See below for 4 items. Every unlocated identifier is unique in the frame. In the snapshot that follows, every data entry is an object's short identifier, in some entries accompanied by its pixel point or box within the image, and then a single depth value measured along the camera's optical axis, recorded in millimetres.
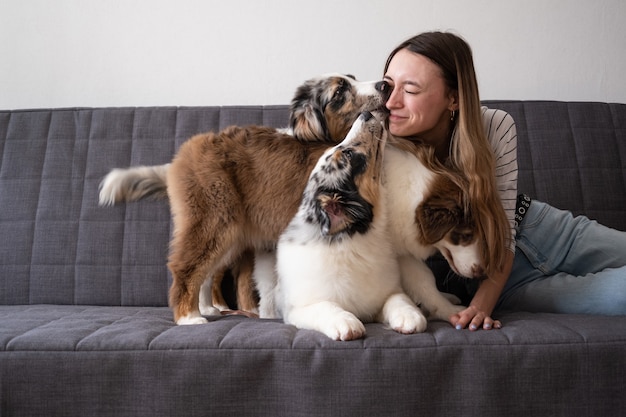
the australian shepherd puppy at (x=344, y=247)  1872
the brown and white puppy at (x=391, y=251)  1874
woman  2002
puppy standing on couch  2154
